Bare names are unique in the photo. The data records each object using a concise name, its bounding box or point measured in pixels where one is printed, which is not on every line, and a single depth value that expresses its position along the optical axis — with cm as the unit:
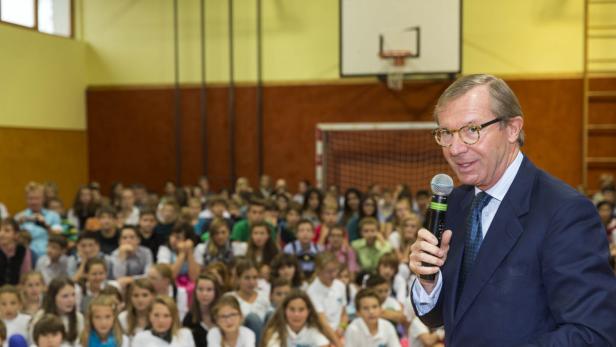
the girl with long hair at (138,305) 518
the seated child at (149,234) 707
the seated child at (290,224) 770
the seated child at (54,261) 658
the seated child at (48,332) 466
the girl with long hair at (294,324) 505
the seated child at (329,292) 591
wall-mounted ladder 1105
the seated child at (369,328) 520
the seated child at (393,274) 622
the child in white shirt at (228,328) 489
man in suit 144
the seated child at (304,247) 682
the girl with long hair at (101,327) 488
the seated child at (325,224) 760
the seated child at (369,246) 711
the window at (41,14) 1152
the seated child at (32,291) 551
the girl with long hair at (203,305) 528
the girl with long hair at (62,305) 515
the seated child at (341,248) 704
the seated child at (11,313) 511
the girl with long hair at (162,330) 483
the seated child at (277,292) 558
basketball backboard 1045
